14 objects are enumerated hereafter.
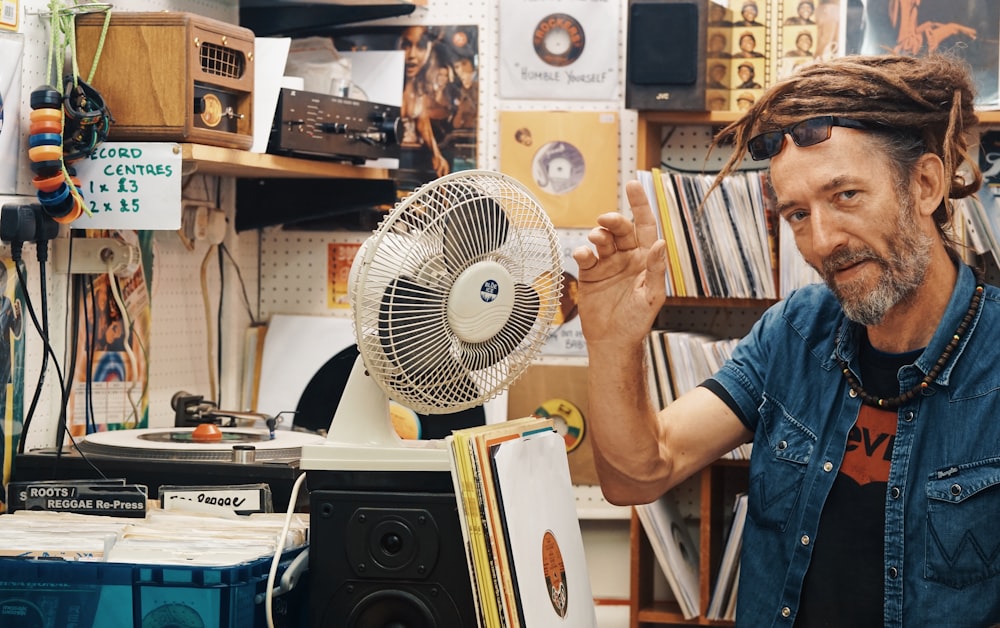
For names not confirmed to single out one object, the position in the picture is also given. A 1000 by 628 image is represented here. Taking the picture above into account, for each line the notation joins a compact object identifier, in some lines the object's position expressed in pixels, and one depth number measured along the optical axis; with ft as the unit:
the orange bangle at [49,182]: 5.63
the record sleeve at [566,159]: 8.73
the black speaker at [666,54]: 7.80
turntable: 5.55
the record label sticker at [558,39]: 8.74
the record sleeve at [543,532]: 4.27
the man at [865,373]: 5.14
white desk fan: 4.50
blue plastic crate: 4.34
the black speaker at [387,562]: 4.55
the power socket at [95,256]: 6.35
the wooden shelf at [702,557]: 8.16
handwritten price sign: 5.87
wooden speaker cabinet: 5.87
